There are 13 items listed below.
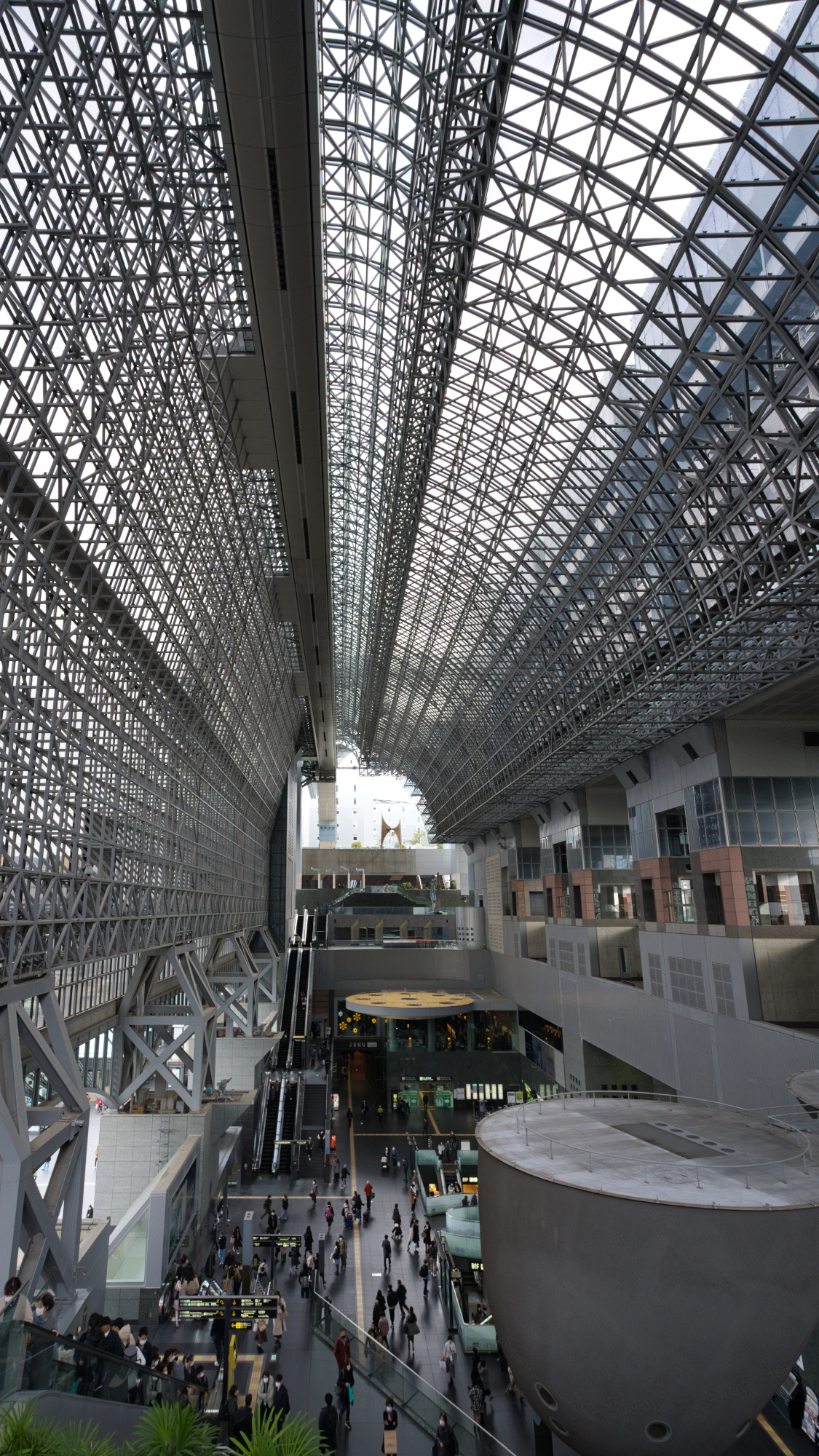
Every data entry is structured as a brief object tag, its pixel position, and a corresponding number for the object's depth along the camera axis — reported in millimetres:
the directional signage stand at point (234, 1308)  20953
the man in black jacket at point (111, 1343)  17406
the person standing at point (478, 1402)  20594
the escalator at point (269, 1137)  43844
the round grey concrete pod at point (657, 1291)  14711
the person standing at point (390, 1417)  18109
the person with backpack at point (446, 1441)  16641
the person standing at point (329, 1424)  17156
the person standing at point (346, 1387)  18766
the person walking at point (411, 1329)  24375
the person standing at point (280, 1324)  22531
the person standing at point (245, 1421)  16641
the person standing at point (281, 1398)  18109
